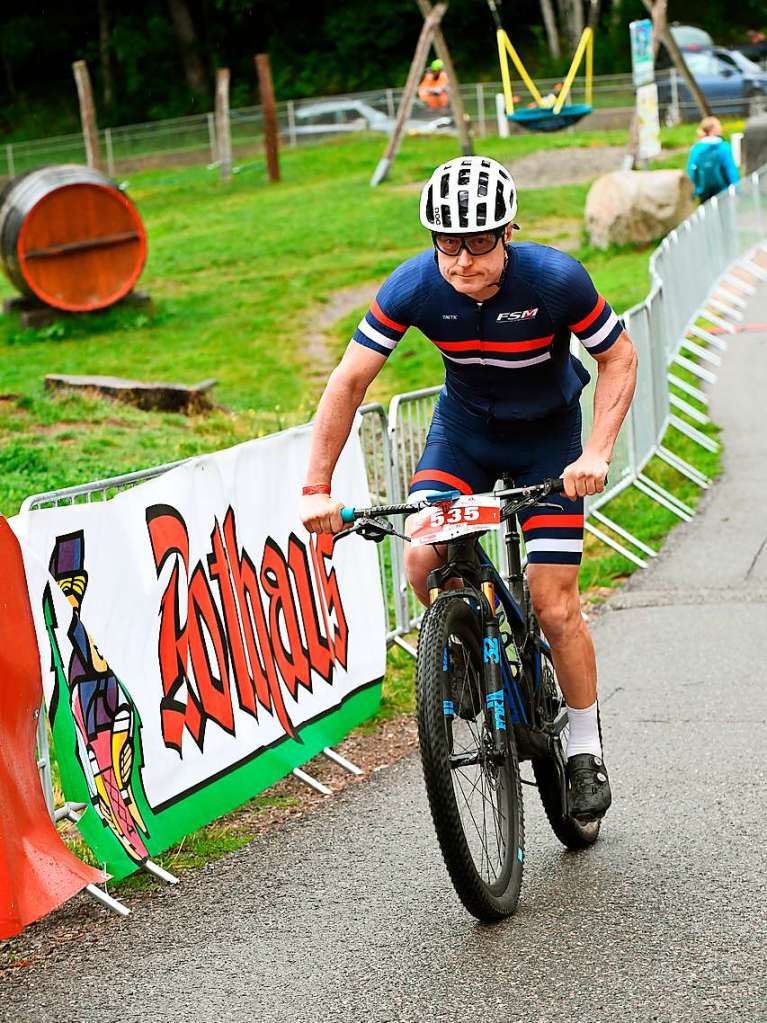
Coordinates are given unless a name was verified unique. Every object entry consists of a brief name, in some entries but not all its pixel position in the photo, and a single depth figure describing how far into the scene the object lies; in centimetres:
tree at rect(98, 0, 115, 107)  6066
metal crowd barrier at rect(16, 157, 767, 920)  879
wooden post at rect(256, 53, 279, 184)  3445
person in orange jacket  4425
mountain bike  475
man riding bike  507
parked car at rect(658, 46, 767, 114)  4344
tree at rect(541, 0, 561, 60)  5753
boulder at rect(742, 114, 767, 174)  3122
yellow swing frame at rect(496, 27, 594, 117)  3137
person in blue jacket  2309
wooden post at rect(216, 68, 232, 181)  3975
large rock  2473
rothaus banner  549
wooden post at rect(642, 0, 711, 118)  3189
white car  4594
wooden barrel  2188
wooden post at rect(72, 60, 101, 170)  3177
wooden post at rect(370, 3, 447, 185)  3252
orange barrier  498
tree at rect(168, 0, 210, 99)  6100
